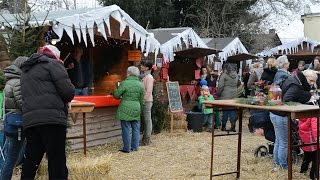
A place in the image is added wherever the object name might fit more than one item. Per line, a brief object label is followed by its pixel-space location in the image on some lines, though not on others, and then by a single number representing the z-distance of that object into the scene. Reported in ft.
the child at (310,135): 18.52
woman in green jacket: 25.62
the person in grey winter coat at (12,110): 15.79
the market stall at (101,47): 23.84
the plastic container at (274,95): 16.60
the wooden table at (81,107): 18.19
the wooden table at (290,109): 15.02
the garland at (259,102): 16.28
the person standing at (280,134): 19.06
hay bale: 16.28
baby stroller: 20.71
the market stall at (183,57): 37.09
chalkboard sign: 34.12
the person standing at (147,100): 28.27
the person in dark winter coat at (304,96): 18.26
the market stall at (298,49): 55.93
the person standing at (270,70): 23.76
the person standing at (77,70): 30.53
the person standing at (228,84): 35.09
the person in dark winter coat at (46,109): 13.85
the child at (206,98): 35.50
